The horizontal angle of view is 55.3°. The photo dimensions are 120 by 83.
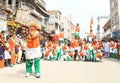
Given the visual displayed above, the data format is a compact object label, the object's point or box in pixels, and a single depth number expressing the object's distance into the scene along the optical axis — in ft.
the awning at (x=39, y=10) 57.09
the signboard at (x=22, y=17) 39.75
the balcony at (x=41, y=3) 71.68
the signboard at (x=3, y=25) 32.39
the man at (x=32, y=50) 13.97
